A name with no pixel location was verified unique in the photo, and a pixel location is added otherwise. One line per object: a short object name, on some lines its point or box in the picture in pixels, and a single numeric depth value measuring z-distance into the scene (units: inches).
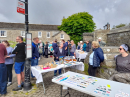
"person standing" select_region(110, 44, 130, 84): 108.7
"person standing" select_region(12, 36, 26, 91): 140.9
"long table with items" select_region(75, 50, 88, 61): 287.3
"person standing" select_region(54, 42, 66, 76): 187.9
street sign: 137.1
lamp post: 145.6
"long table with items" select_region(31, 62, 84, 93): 133.5
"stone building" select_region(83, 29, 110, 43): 366.5
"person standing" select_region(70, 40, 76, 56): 285.4
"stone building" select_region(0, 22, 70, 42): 1071.6
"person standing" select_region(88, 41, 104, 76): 135.0
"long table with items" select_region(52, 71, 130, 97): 74.6
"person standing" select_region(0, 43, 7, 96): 126.2
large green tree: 1110.4
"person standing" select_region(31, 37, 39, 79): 175.7
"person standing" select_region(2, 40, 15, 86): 155.0
